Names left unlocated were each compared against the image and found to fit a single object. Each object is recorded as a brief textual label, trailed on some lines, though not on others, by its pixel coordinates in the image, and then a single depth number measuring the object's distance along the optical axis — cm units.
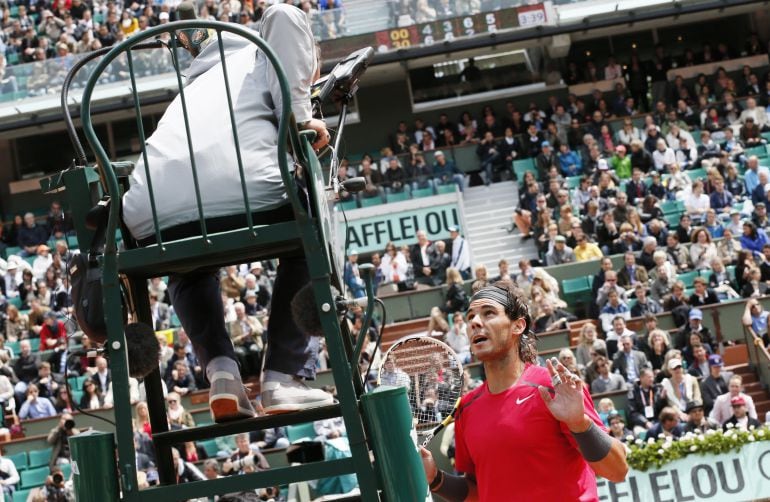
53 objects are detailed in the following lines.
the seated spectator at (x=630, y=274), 1697
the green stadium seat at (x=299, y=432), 1436
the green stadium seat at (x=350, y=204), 2239
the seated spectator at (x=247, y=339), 1628
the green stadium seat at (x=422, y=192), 2216
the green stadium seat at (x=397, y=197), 2205
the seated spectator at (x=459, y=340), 1570
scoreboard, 2453
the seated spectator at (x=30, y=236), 2224
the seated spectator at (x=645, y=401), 1362
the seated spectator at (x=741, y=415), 1309
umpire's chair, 367
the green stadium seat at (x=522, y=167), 2280
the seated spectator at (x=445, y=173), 2272
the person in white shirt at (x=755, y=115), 2272
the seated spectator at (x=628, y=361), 1442
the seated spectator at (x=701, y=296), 1641
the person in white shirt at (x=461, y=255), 1912
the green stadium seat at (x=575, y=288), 1773
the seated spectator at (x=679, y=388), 1361
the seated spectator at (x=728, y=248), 1761
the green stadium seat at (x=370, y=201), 2212
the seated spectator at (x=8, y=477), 1429
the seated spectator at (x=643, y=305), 1619
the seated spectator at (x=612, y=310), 1611
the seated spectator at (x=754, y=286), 1653
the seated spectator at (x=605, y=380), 1408
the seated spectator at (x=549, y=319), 1648
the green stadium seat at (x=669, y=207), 1978
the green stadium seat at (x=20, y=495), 1460
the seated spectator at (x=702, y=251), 1736
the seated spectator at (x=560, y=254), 1828
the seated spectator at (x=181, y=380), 1630
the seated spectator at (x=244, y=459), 1273
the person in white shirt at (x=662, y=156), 2120
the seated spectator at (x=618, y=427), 1244
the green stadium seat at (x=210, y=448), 1449
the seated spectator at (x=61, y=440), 1452
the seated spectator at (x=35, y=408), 1661
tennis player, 383
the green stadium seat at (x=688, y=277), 1739
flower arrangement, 1198
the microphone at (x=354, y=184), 433
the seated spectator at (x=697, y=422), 1296
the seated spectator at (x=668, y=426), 1293
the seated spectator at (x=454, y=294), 1734
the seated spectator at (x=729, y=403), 1330
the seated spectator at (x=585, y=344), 1467
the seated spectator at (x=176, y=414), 1388
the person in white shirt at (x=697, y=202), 1925
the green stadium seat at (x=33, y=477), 1496
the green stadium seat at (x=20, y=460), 1545
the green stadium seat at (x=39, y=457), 1536
